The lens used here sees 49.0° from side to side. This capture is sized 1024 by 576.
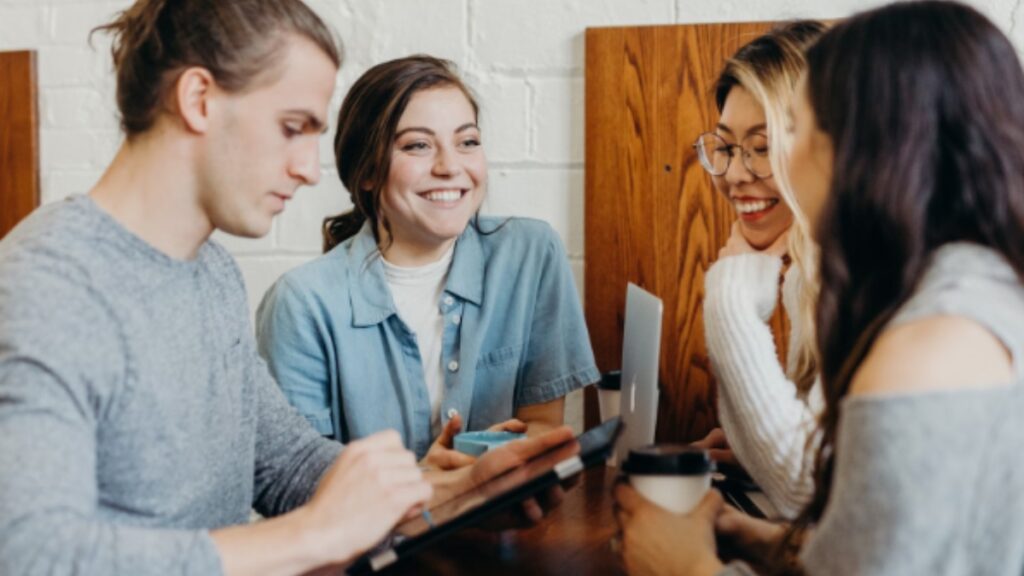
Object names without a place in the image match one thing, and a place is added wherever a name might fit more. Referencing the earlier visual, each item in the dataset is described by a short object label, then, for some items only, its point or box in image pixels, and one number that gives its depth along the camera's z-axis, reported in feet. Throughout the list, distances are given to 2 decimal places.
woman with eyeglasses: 4.21
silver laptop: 4.00
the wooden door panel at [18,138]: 7.36
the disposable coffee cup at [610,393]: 5.01
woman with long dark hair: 2.36
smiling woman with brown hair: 5.72
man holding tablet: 2.80
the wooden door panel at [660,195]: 6.49
